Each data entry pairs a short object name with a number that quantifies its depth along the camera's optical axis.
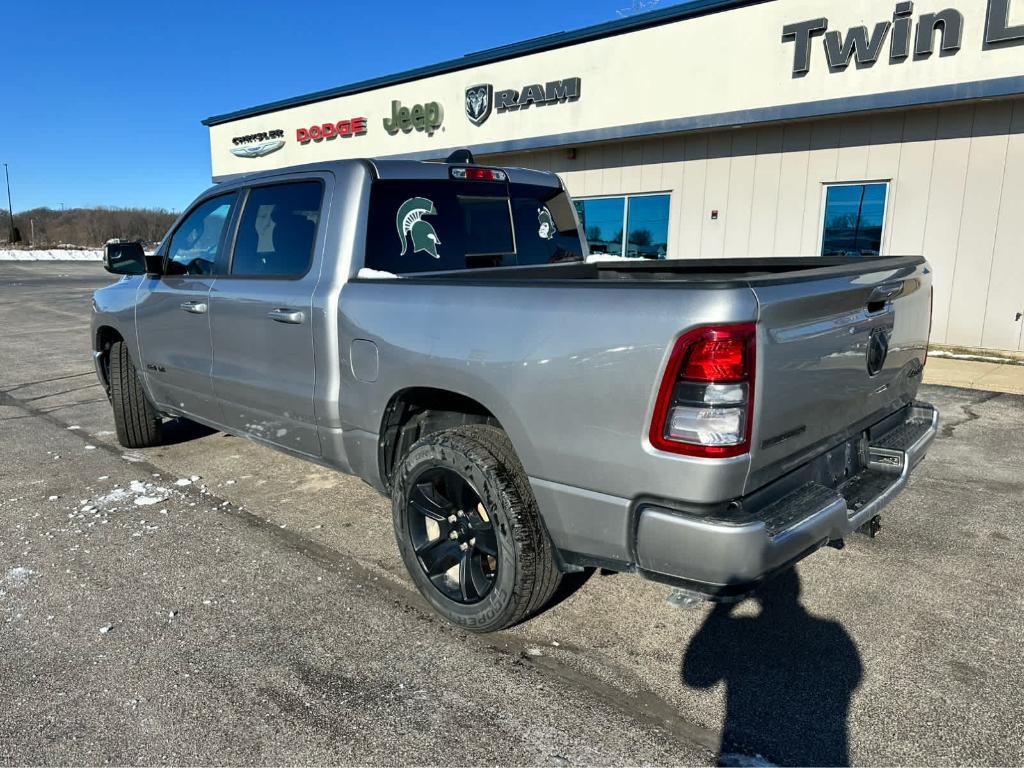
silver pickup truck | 2.18
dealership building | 9.15
